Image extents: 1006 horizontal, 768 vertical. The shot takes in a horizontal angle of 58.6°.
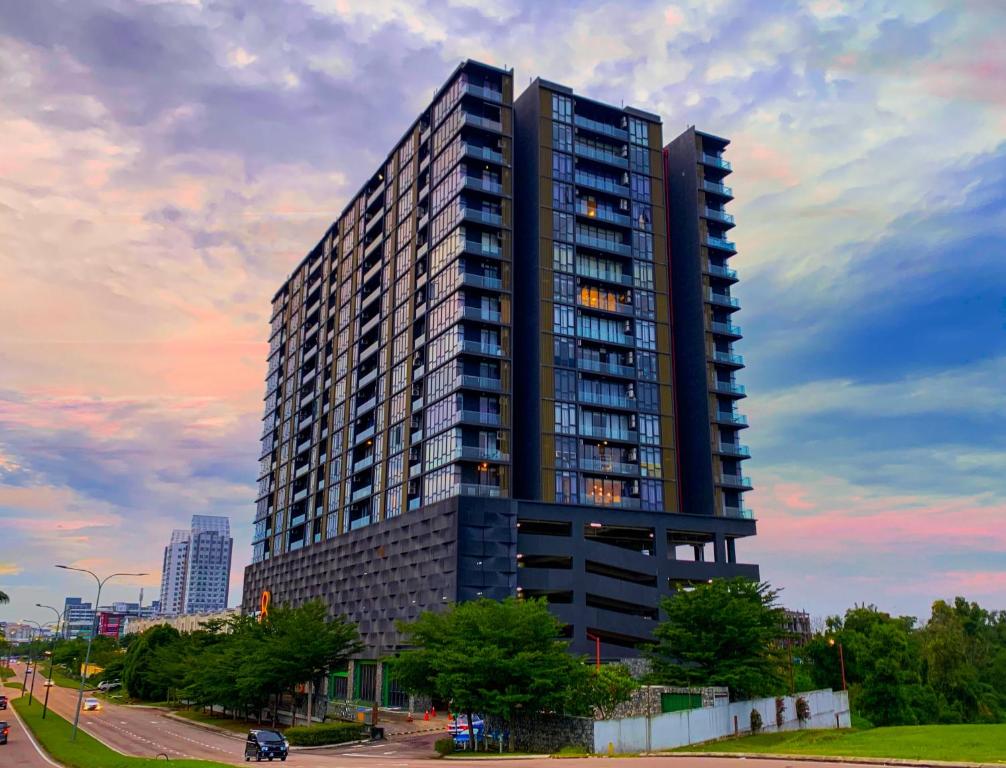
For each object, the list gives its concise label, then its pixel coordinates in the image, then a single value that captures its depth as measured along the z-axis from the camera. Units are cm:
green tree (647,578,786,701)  5681
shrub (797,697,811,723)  6097
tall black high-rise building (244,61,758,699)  8888
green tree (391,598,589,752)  4903
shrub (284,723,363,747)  6014
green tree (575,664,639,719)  4875
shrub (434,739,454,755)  5350
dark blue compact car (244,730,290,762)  5006
